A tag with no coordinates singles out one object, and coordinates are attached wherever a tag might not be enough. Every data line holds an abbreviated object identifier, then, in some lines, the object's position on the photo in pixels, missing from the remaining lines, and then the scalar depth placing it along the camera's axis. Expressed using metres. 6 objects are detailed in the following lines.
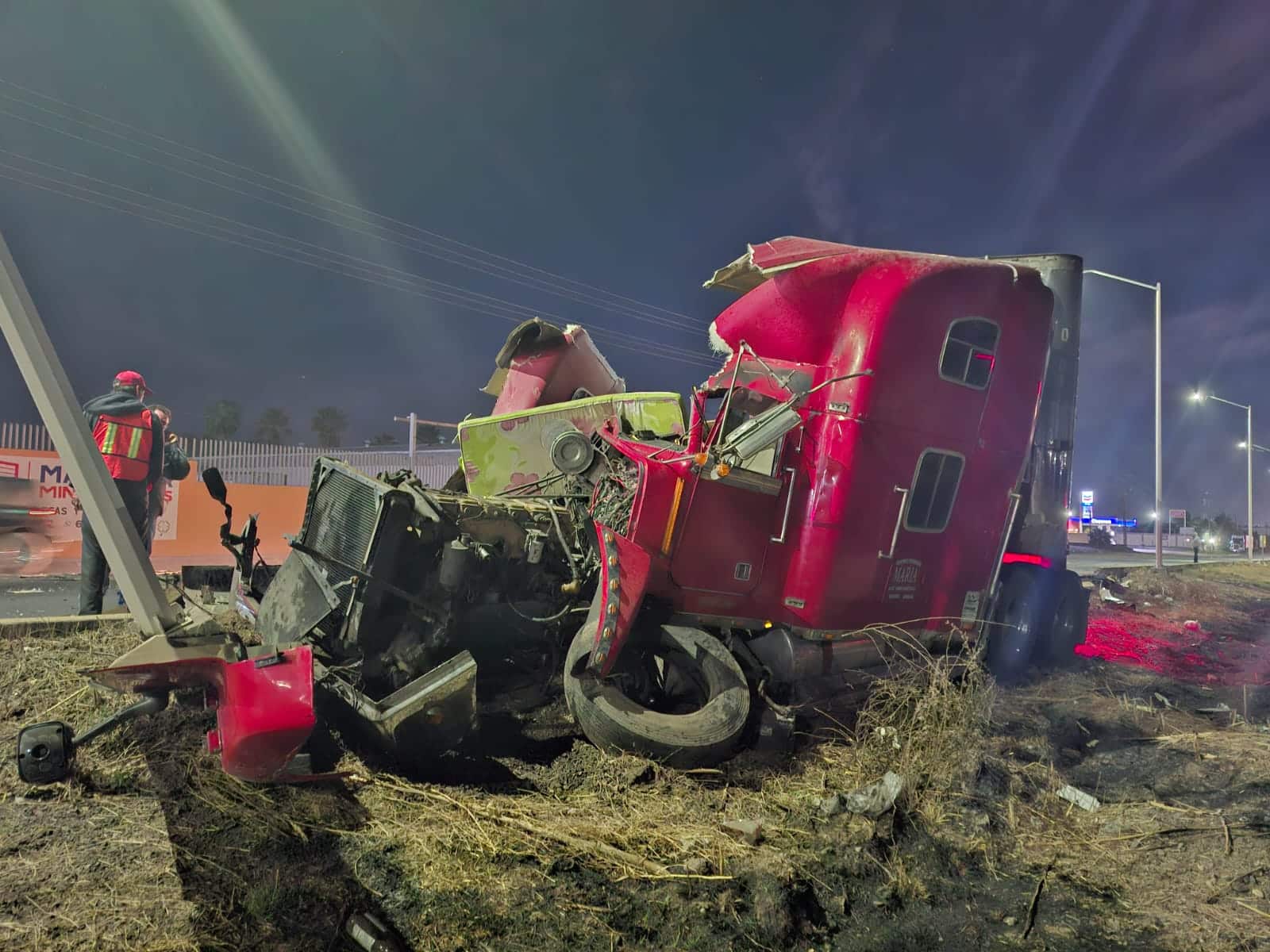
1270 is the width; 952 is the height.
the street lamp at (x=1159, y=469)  19.31
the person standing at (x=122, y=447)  5.51
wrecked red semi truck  4.06
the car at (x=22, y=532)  9.38
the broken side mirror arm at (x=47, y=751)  2.40
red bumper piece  2.66
